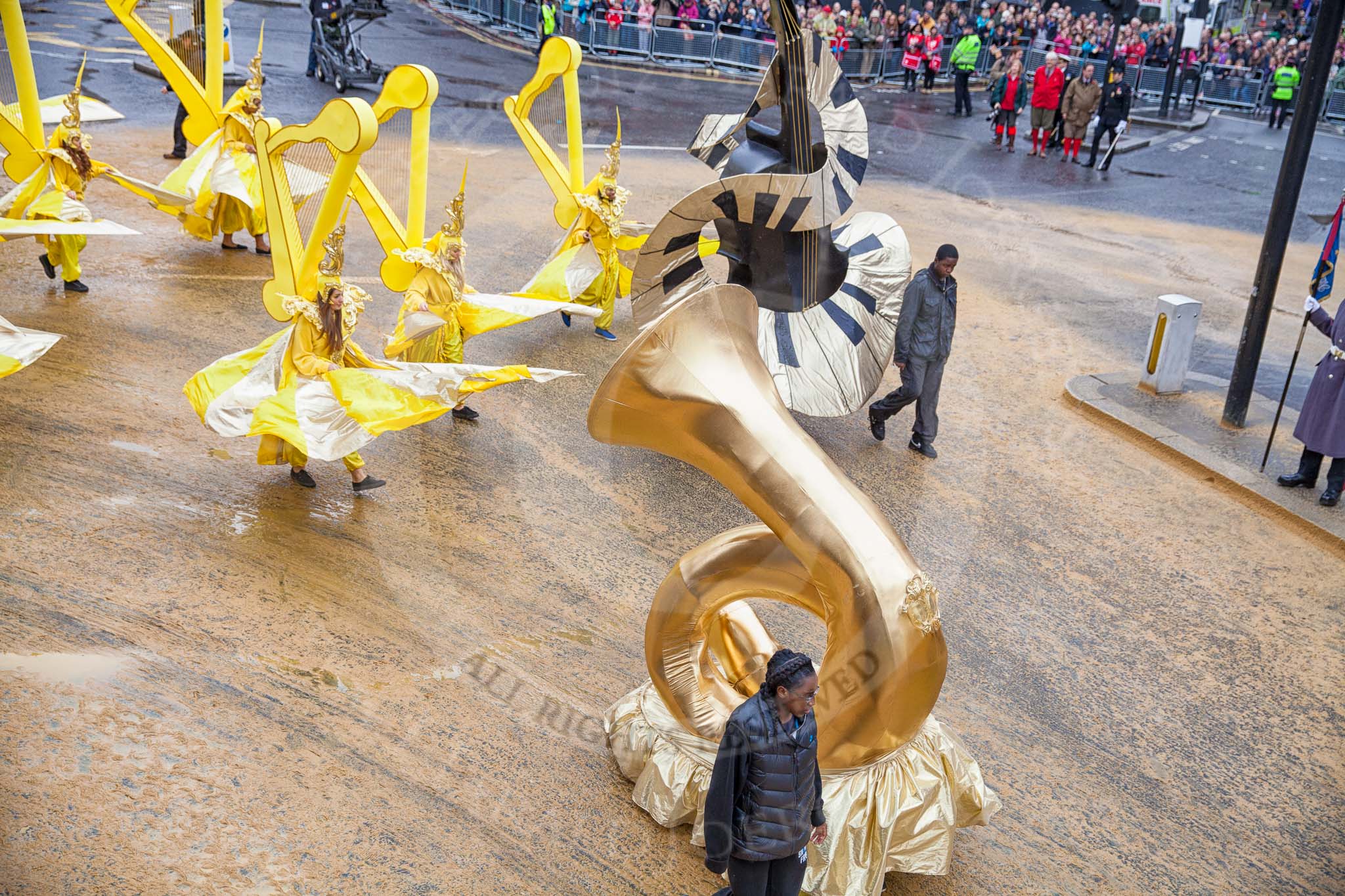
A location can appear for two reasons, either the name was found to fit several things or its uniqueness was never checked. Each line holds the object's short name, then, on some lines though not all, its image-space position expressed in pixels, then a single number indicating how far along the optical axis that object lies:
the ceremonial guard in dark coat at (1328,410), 7.75
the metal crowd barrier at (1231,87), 25.22
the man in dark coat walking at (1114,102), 19.45
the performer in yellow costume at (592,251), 9.30
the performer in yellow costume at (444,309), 7.79
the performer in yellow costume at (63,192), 8.80
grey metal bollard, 9.62
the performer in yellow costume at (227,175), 10.18
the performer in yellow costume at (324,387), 6.47
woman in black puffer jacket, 3.71
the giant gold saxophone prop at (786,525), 4.08
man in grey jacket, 8.09
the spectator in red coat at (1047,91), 19.61
